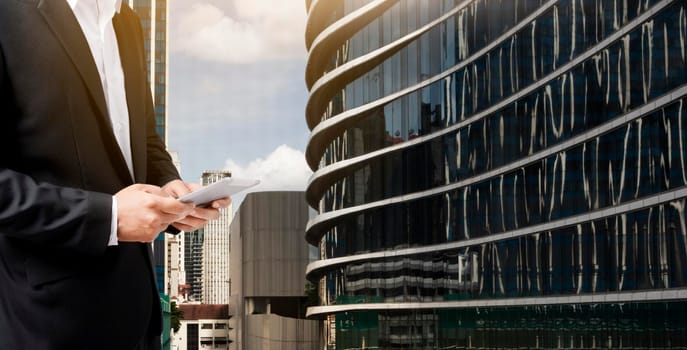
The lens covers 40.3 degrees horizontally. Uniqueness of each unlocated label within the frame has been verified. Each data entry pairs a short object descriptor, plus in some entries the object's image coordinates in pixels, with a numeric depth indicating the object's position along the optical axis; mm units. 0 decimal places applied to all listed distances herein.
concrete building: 76562
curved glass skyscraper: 29172
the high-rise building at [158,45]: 109312
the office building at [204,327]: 123750
